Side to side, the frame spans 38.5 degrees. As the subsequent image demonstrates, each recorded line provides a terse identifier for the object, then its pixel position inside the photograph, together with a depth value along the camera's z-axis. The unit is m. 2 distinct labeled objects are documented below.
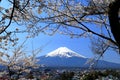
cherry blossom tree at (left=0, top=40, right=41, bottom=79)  9.83
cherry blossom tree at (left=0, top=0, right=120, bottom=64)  2.62
